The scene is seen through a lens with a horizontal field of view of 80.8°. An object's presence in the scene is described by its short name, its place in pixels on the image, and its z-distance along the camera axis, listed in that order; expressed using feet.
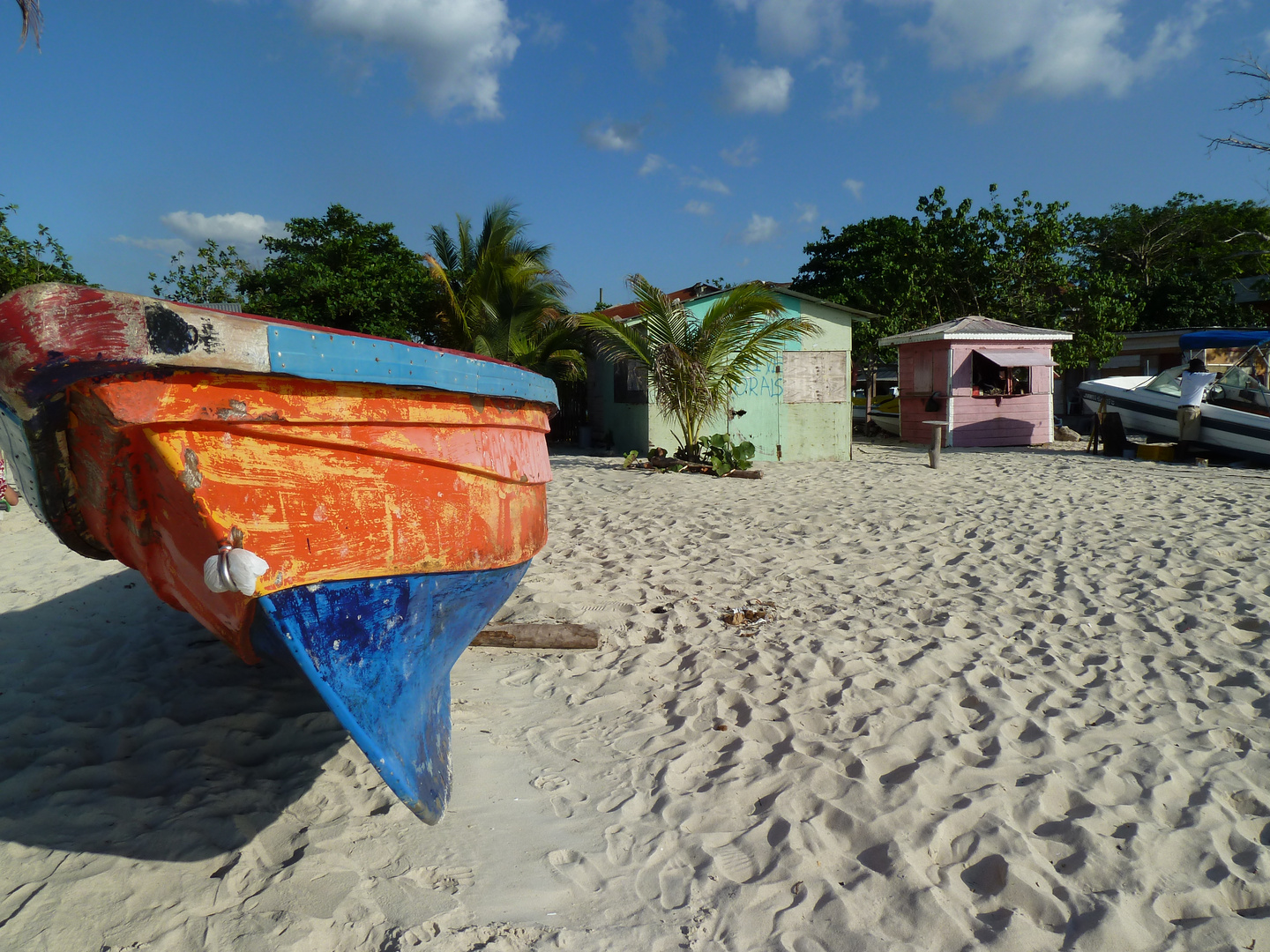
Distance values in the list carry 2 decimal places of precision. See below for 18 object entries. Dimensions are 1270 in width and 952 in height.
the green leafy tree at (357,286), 60.44
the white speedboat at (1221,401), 37.86
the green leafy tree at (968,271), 61.00
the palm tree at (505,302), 50.47
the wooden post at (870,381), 65.24
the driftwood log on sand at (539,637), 13.64
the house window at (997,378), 53.72
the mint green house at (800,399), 44.57
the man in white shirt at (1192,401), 39.73
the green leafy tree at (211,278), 87.45
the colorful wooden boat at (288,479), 5.57
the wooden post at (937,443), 37.90
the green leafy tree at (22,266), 55.47
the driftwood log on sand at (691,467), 35.68
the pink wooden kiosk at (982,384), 51.49
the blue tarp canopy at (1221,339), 41.65
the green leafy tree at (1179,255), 84.89
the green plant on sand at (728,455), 36.14
